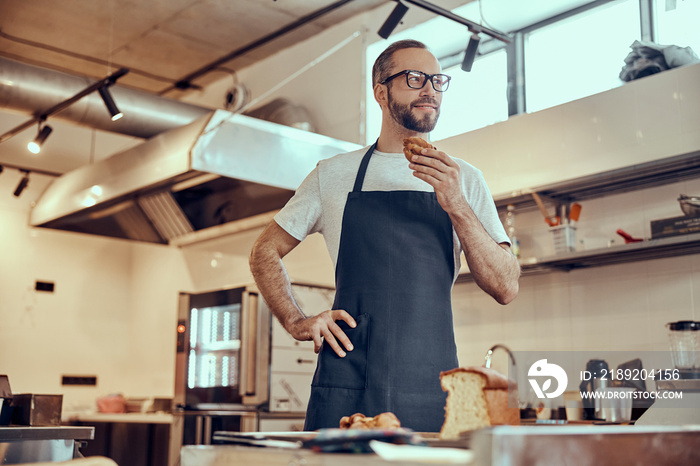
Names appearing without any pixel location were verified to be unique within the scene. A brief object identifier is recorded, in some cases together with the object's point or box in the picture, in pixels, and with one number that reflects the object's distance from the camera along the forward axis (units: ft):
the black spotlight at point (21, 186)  18.41
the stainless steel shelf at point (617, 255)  10.88
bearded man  5.16
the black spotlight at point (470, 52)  12.54
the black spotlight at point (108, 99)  14.05
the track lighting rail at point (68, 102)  13.78
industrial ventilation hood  14.26
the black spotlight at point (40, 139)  15.08
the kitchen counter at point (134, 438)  16.25
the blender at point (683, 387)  9.33
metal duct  15.55
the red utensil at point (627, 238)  11.85
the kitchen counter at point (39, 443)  7.77
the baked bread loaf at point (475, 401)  3.67
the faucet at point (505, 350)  13.35
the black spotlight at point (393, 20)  11.70
